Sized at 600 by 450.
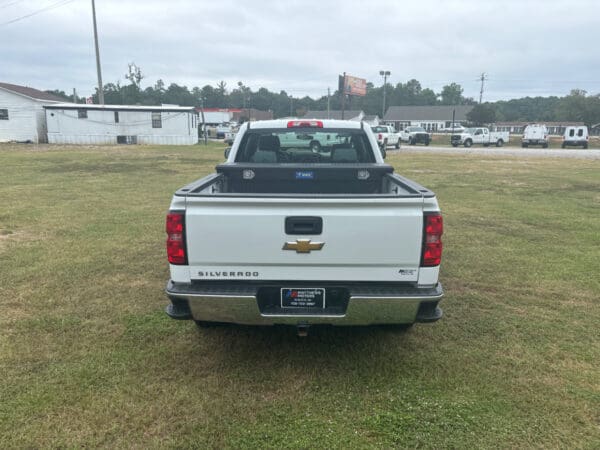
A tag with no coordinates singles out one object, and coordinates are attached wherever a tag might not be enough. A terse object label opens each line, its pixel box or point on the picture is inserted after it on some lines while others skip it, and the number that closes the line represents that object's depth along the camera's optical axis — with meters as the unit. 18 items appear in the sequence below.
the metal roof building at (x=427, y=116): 87.75
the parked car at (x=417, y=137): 39.69
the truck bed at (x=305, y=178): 4.47
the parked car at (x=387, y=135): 31.77
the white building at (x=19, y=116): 34.75
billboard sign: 76.47
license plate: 3.08
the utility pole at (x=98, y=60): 36.78
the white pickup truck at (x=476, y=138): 37.50
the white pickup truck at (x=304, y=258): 2.94
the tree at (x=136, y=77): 87.69
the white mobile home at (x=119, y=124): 35.06
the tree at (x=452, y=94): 116.28
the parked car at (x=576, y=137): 37.25
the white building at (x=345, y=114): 85.19
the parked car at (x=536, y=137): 38.06
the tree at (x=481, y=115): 65.62
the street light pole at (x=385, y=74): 75.81
